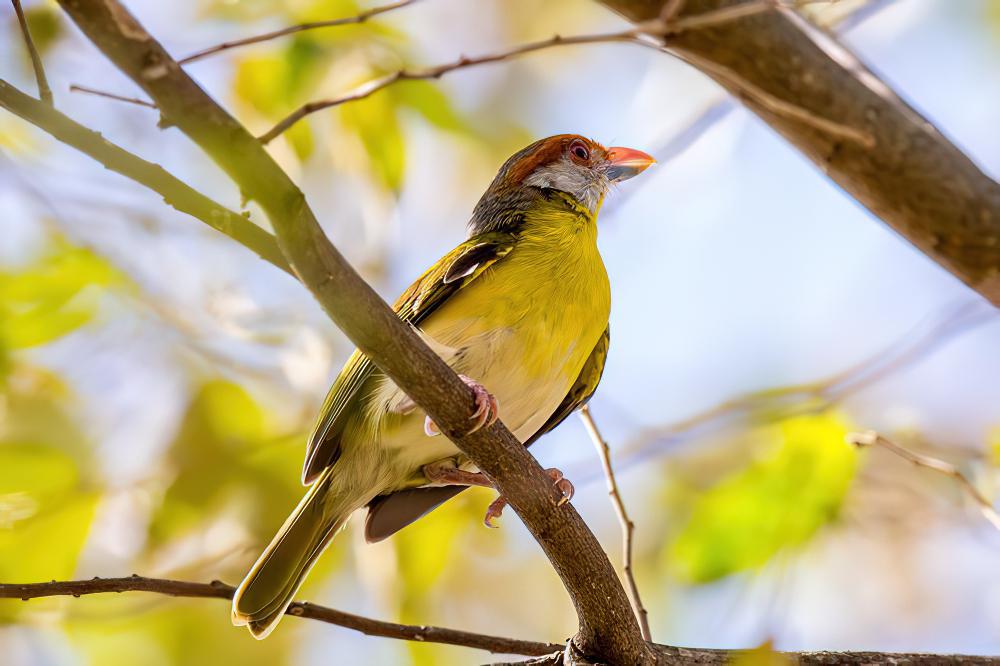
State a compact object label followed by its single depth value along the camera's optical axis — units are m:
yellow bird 6.97
